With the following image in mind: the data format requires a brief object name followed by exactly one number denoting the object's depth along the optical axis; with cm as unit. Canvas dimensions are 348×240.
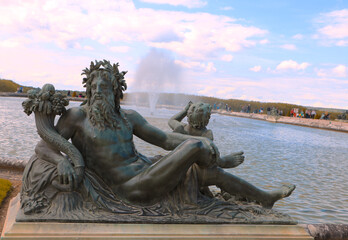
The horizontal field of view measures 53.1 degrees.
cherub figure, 383
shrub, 497
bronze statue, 321
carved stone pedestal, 291
